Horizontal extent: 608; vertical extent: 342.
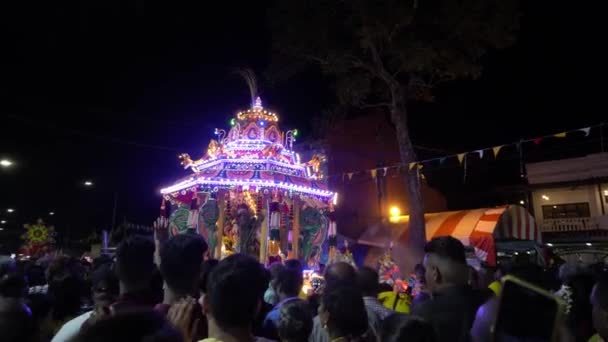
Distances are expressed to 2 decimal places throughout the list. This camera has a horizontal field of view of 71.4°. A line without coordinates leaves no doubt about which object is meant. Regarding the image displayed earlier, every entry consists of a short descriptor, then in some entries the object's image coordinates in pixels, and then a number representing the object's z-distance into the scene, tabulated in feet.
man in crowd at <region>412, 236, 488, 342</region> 9.81
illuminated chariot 38.55
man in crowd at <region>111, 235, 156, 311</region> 9.80
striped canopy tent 55.42
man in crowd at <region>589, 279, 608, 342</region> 9.70
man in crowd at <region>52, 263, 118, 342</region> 9.58
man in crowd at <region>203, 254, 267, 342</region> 7.43
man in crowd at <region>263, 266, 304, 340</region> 14.62
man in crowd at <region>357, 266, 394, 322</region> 13.14
